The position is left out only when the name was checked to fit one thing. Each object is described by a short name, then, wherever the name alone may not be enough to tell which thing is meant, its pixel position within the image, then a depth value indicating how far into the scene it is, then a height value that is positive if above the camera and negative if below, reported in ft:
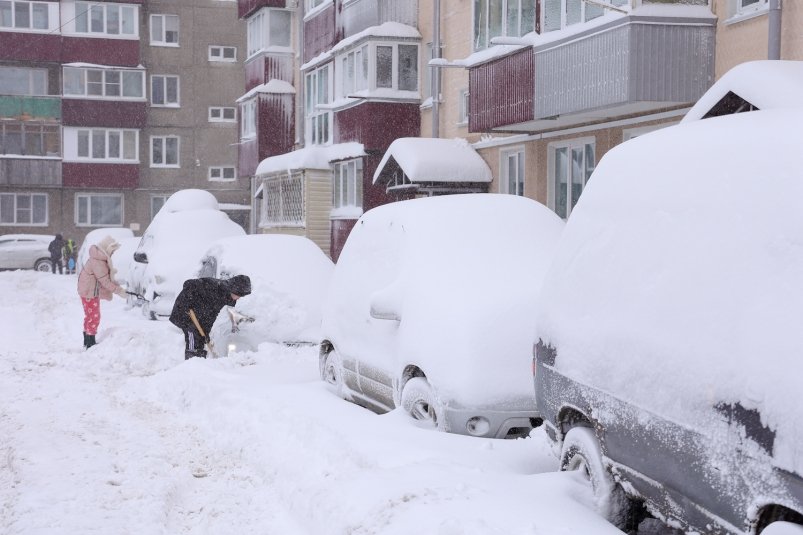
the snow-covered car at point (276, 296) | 42.19 -3.83
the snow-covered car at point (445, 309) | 23.03 -2.56
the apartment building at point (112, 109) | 143.23 +13.64
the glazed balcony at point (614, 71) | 44.42 +6.32
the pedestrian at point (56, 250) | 121.49 -5.58
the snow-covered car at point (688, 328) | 12.14 -1.69
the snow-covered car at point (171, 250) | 59.41 -2.93
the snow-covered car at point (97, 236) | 99.16 -3.39
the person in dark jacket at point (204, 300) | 37.68 -3.57
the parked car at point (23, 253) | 125.80 -6.19
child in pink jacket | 45.47 -3.66
